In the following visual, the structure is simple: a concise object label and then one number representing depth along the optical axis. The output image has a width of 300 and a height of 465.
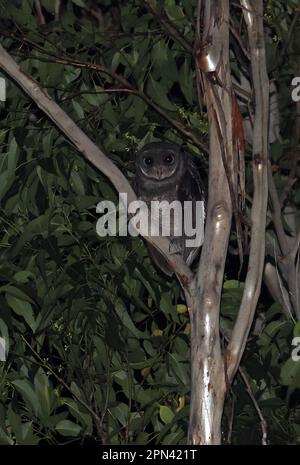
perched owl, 8.37
